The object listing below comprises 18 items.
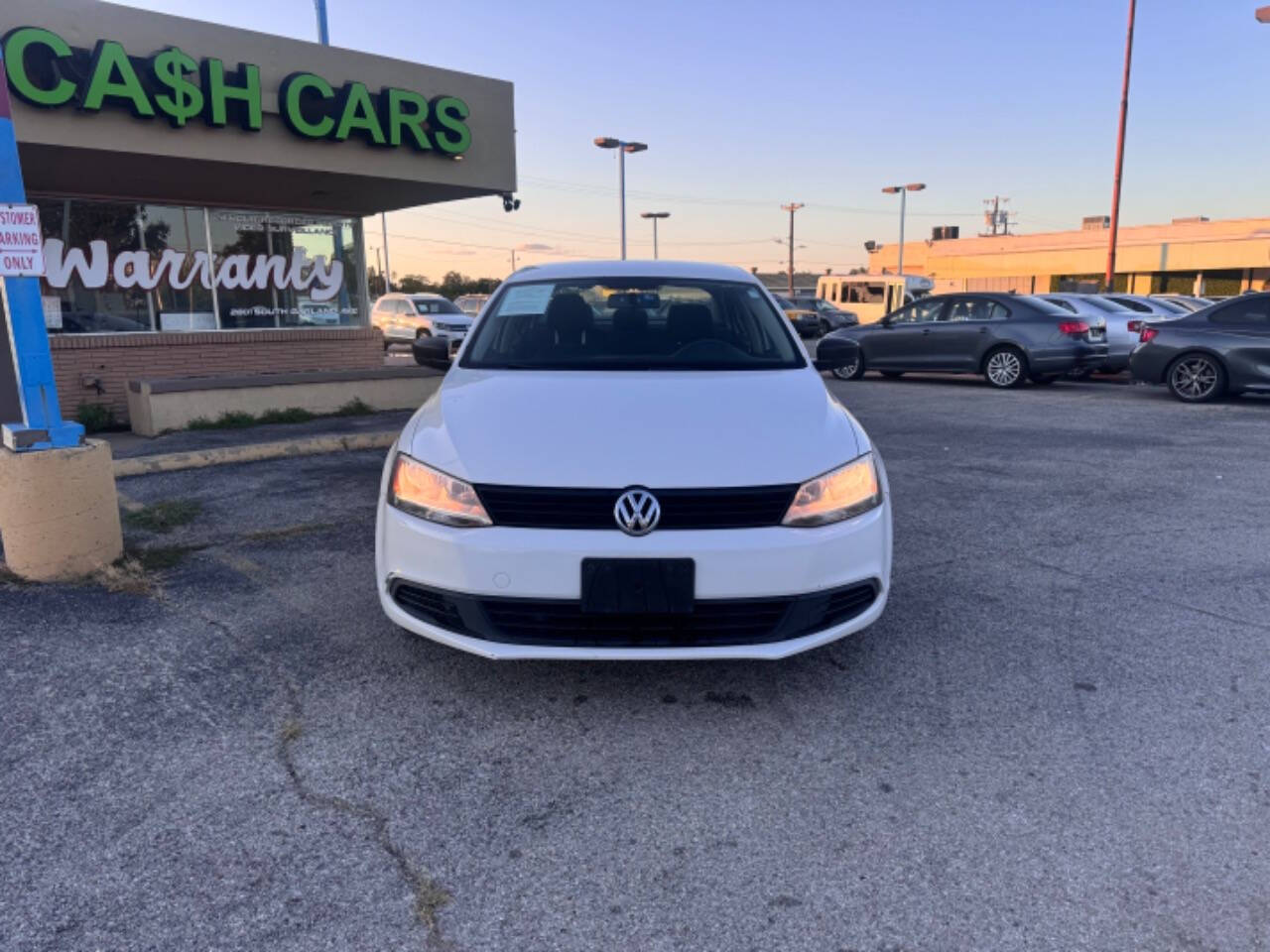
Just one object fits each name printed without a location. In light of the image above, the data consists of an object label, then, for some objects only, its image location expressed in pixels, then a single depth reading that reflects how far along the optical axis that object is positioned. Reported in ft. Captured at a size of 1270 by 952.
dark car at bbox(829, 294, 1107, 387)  42.52
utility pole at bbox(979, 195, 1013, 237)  284.41
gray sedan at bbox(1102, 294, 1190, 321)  57.31
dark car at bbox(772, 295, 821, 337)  70.08
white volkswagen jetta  8.86
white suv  69.67
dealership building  24.40
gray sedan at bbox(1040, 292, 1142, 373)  44.78
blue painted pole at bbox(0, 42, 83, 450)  13.05
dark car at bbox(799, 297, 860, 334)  105.29
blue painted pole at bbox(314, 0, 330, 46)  35.76
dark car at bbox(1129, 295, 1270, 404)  34.45
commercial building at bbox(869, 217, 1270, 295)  136.98
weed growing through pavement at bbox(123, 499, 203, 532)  17.70
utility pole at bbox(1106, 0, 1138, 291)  72.13
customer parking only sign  12.84
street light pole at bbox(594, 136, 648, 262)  89.51
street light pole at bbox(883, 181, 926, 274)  135.03
